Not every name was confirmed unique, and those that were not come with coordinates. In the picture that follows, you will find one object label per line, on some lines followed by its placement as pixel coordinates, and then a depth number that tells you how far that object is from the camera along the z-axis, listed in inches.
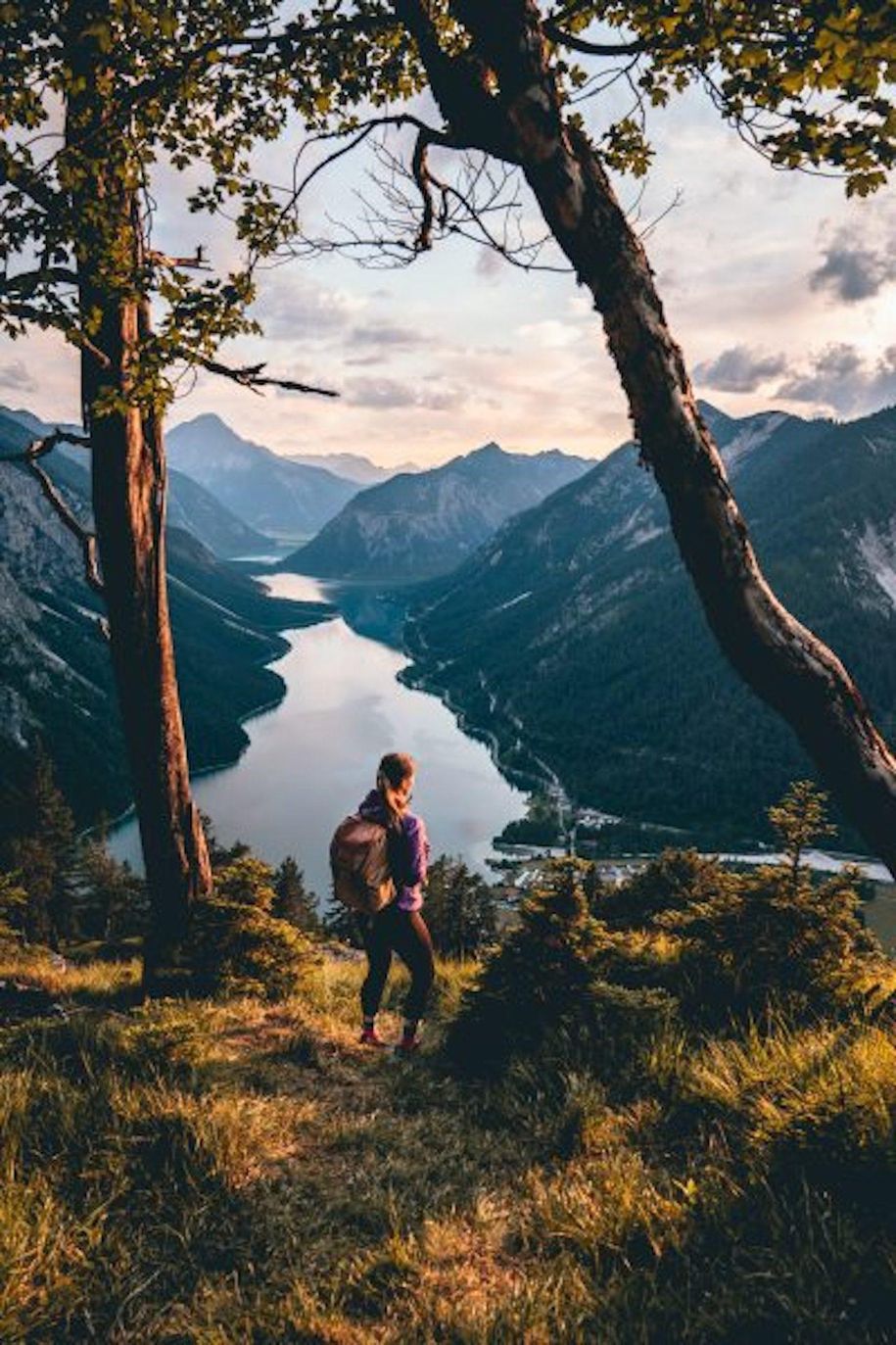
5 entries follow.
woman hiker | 282.5
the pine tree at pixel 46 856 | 2461.9
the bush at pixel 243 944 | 329.7
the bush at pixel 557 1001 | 239.8
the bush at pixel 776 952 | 247.3
